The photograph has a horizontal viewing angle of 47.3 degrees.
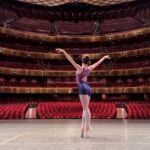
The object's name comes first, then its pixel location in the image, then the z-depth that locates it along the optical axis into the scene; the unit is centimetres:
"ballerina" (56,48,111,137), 508
